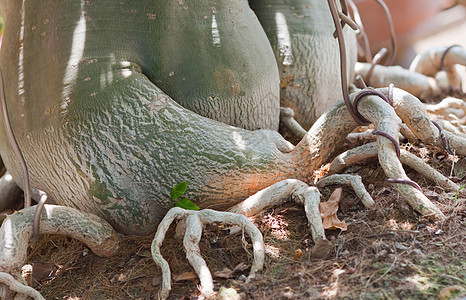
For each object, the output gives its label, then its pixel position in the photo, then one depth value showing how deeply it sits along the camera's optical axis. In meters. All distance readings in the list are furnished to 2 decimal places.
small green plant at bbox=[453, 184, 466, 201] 2.37
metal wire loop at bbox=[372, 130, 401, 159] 2.43
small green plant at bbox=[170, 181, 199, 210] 2.44
